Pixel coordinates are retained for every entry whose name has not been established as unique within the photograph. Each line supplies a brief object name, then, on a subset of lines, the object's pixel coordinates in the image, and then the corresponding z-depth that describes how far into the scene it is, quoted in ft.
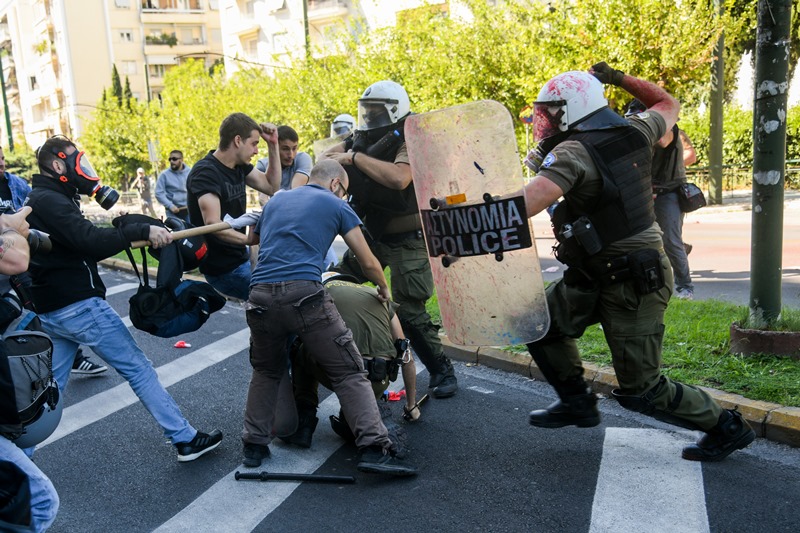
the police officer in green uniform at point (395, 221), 15.97
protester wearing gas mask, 12.82
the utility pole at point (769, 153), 15.53
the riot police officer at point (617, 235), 11.37
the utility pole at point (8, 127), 108.76
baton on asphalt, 12.47
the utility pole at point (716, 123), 56.65
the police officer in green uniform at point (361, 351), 13.66
